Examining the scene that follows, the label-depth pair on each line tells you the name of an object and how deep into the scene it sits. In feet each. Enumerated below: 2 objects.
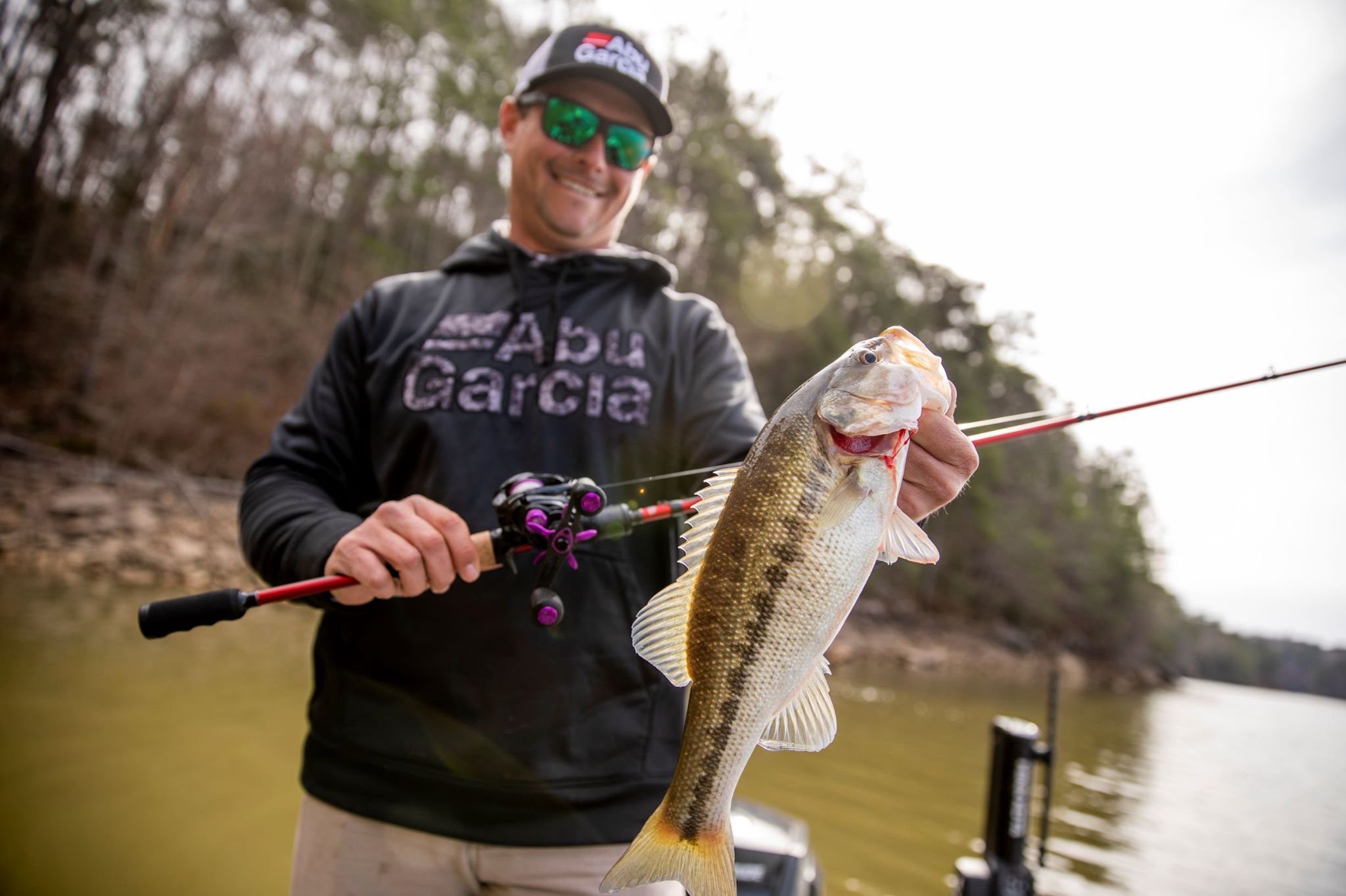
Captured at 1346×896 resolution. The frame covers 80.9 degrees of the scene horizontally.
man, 2.22
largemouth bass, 1.74
